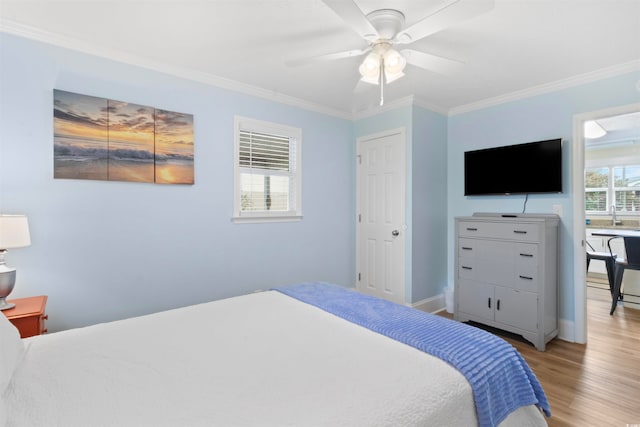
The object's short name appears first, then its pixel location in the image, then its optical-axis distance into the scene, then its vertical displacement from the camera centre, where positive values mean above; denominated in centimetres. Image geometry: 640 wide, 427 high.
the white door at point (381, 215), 353 -7
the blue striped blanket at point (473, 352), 113 -58
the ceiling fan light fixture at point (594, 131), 414 +110
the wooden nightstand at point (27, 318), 177 -61
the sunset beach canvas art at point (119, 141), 225 +55
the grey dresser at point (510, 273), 271 -62
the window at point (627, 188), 521 +34
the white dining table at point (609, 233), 410 -36
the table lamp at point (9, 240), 183 -17
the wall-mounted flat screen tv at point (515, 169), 291 +40
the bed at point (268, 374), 91 -59
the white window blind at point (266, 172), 316 +41
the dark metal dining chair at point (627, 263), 345 -63
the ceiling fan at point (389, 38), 148 +94
